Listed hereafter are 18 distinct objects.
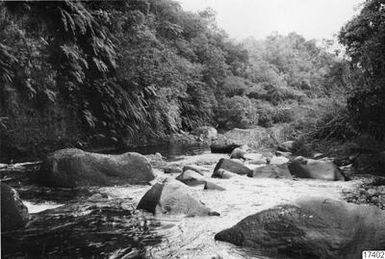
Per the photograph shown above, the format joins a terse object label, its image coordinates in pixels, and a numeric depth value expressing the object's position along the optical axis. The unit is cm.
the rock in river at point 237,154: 1279
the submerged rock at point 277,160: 1100
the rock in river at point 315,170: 885
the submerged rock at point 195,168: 949
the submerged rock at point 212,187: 762
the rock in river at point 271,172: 916
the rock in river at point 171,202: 577
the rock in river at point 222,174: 903
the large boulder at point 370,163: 973
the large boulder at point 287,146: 1501
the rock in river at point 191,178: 807
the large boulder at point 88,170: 782
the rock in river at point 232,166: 959
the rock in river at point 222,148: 1484
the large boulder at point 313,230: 417
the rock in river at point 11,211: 504
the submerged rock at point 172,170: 984
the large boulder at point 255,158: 1166
